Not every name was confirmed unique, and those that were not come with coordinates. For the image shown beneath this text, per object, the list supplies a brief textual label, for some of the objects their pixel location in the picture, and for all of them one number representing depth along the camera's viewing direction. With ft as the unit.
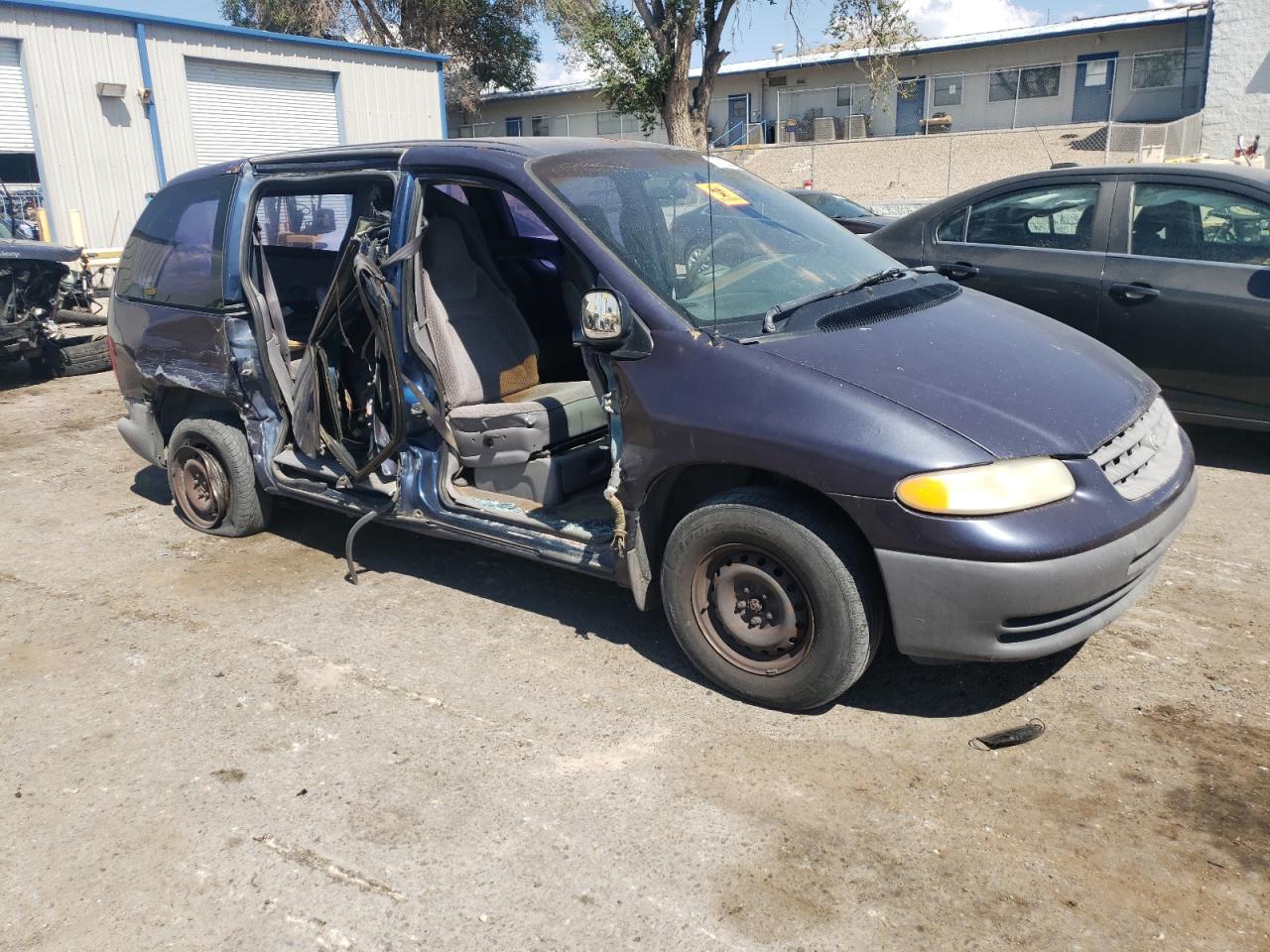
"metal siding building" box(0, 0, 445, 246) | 50.47
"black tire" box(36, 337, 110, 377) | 32.86
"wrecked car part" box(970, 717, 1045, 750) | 10.75
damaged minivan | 10.07
